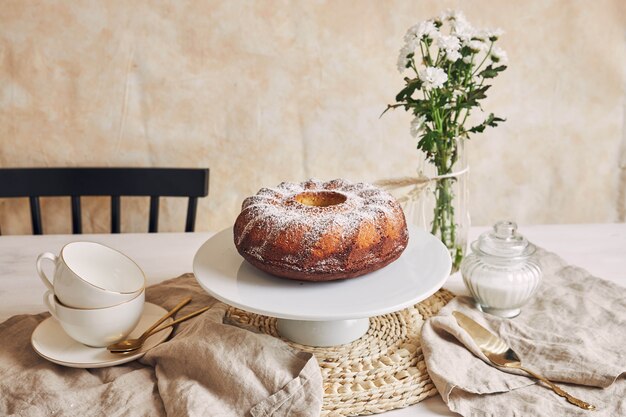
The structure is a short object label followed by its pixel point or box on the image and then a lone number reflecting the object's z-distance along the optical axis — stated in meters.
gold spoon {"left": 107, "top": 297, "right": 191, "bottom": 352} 1.00
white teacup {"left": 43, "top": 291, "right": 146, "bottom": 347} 0.96
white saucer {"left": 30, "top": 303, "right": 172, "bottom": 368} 0.96
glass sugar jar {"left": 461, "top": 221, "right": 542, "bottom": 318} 1.12
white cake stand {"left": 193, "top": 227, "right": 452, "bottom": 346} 0.90
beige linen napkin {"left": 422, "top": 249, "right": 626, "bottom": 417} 0.90
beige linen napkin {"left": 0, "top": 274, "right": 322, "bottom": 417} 0.86
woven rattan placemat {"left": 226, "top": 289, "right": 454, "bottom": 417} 0.91
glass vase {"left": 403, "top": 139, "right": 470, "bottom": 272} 1.25
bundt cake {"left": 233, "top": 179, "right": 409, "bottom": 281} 0.96
